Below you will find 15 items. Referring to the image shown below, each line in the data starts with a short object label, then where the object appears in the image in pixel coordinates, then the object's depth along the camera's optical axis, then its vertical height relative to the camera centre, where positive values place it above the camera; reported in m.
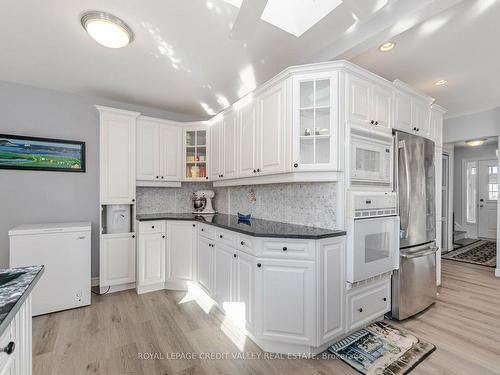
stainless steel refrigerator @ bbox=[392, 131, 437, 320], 2.40 -0.43
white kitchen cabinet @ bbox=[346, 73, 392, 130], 2.08 +0.77
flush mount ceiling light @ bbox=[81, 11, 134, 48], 1.84 +1.25
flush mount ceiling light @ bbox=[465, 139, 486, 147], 4.80 +0.91
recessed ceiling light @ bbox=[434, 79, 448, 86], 2.91 +1.28
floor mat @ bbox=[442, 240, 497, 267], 4.45 -1.34
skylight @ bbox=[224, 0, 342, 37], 1.84 +1.37
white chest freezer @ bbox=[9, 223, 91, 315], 2.51 -0.77
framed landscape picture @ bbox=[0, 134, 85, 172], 2.90 +0.42
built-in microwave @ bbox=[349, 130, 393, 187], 2.12 +0.26
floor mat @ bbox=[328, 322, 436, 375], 1.77 -1.30
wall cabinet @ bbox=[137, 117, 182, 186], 3.38 +0.51
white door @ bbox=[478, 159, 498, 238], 6.11 -0.27
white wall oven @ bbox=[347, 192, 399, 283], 2.01 -0.42
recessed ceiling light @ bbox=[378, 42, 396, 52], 2.20 +1.29
